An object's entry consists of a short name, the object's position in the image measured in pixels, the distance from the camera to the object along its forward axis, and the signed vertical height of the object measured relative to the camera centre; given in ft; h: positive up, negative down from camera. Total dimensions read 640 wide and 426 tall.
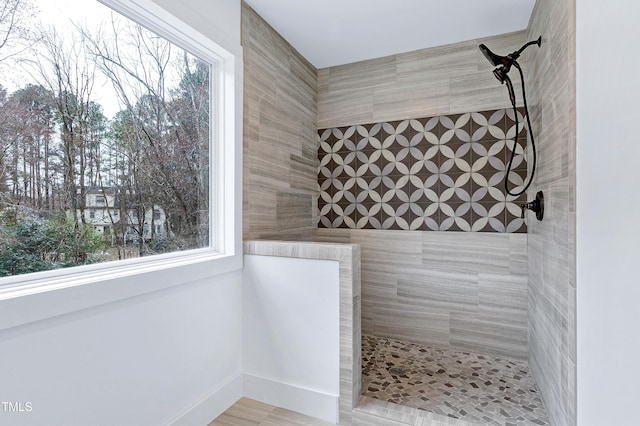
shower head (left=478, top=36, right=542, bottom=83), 6.28 +2.86
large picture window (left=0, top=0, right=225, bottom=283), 3.81 +1.03
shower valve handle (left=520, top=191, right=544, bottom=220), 6.14 +0.07
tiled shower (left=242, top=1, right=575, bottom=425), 7.34 +0.73
